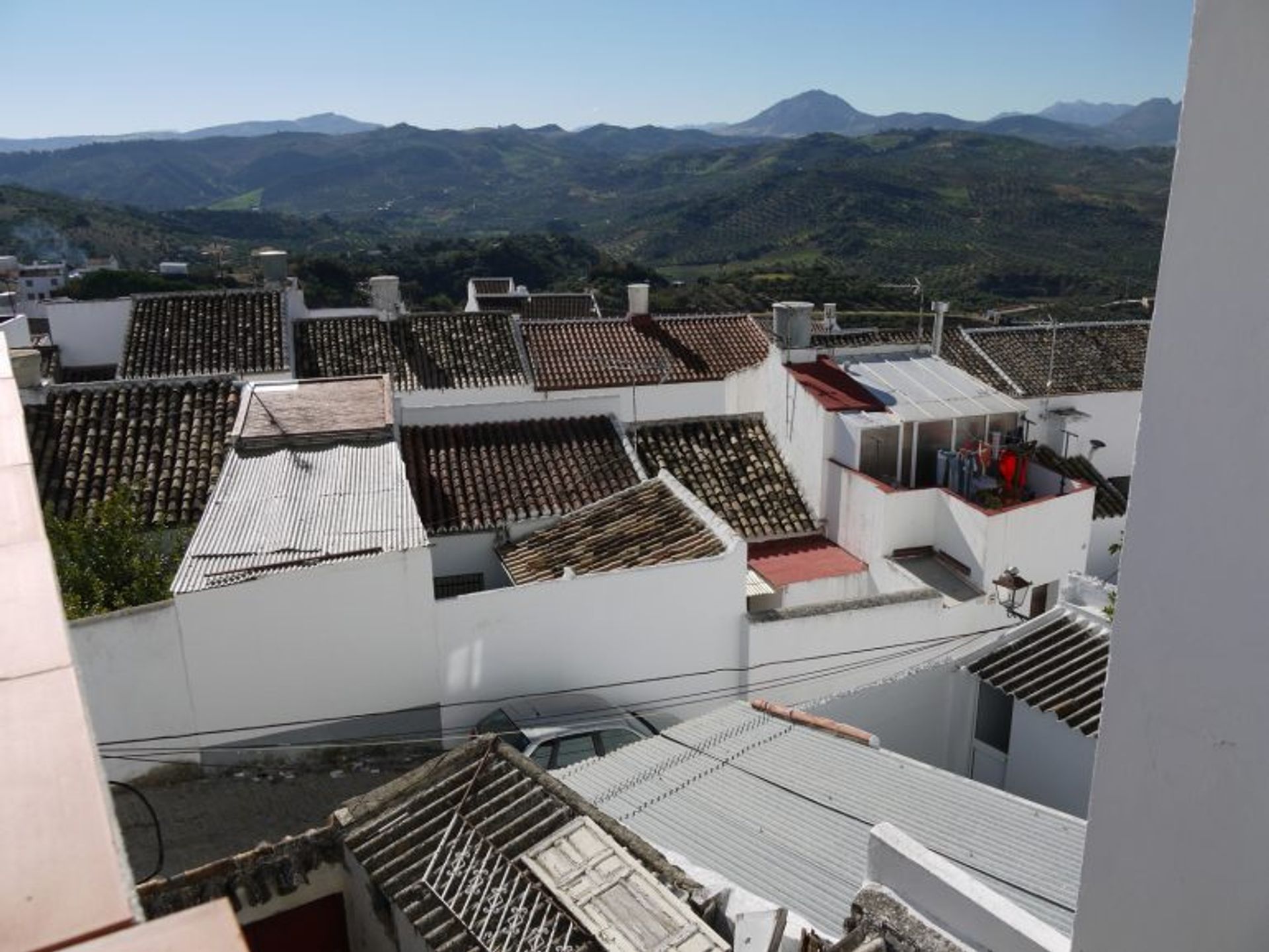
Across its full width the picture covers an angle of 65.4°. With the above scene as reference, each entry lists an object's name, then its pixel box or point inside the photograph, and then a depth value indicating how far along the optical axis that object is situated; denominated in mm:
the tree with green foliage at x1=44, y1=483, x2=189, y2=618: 11070
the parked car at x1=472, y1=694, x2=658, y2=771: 10977
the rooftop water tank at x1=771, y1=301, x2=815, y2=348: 16719
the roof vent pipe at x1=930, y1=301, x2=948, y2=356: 18922
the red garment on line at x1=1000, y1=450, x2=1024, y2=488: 14711
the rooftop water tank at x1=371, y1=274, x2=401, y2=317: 27109
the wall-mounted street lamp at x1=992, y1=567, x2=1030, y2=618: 12750
